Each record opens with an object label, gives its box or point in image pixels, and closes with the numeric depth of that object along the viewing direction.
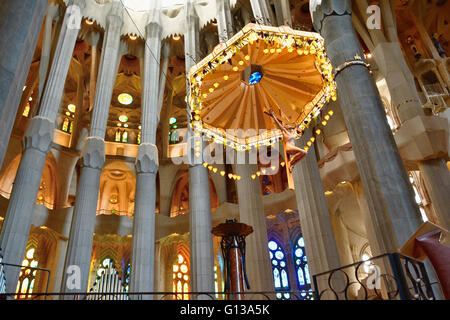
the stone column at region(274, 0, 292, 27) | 11.89
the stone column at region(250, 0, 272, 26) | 12.49
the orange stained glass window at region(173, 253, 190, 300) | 18.09
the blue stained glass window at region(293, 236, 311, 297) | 17.28
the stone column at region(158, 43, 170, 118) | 16.14
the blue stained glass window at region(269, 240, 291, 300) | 17.64
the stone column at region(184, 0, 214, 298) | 10.95
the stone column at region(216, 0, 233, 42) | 14.11
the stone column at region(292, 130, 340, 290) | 9.51
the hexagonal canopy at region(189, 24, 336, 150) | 7.59
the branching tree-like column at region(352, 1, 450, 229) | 9.73
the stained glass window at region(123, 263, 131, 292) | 18.69
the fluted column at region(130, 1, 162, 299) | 11.20
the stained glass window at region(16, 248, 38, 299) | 15.90
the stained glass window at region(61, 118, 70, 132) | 19.19
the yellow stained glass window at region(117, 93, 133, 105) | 22.02
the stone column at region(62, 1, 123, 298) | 10.62
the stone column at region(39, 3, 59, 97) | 12.95
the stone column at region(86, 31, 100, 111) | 16.39
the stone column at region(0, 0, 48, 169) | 3.75
